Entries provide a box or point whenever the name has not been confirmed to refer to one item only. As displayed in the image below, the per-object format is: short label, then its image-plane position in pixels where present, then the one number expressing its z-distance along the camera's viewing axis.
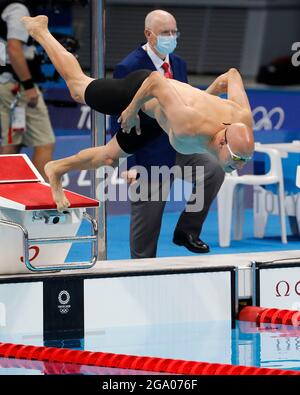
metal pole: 17.03
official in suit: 17.48
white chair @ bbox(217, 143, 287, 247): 21.39
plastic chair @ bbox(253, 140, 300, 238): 21.89
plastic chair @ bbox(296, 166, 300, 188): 17.55
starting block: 15.21
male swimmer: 14.73
